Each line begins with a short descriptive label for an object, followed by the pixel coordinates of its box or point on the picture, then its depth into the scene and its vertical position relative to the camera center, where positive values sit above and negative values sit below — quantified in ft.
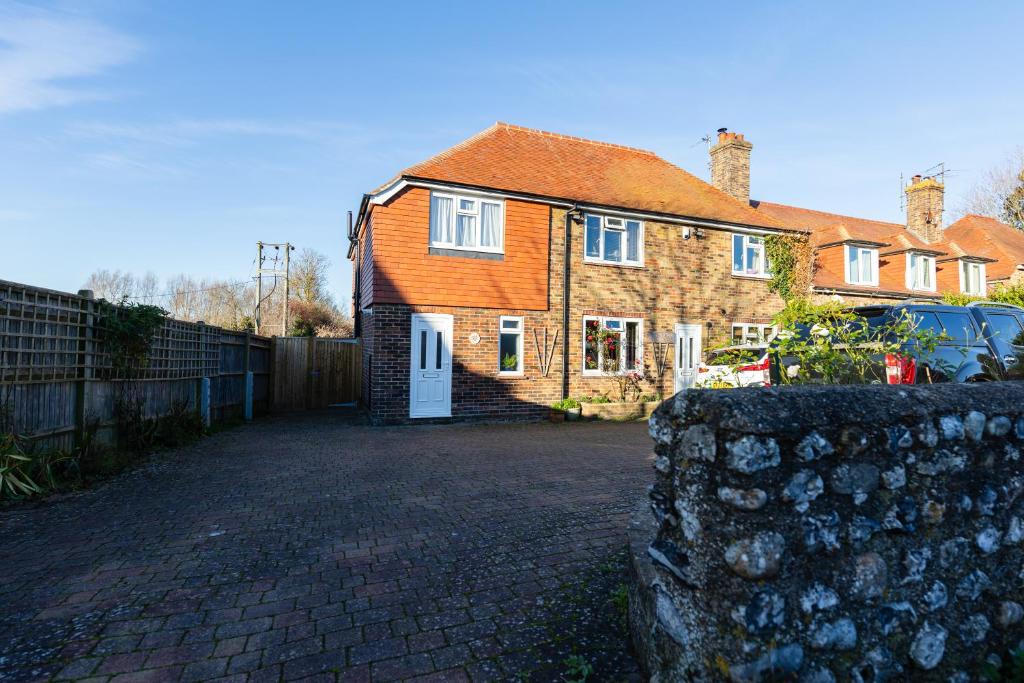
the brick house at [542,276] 38.88 +6.20
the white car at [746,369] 32.32 -0.91
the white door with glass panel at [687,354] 48.16 -0.06
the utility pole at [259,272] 91.81 +13.94
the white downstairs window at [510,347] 41.81 +0.43
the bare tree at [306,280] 135.33 +17.75
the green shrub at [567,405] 41.93 -4.03
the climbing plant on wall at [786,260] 52.29 +9.09
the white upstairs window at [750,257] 51.72 +9.24
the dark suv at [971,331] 20.08 +1.02
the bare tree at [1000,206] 99.30 +27.93
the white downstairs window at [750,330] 50.44 +2.23
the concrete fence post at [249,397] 42.86 -3.63
